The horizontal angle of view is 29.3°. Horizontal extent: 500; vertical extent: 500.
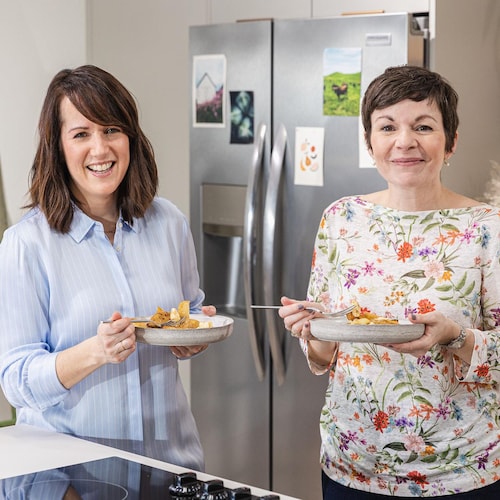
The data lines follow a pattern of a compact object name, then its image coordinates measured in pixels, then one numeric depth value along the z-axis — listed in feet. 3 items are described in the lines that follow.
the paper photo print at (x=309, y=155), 10.02
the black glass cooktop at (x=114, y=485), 4.96
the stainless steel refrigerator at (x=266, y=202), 9.85
